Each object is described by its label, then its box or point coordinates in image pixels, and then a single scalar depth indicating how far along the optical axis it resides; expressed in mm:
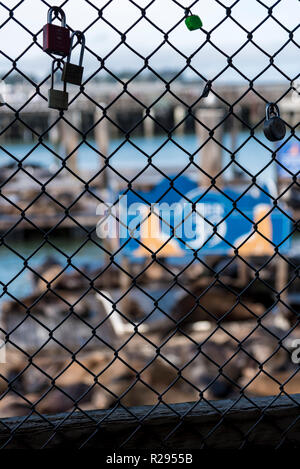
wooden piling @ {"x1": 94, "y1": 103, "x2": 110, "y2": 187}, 12789
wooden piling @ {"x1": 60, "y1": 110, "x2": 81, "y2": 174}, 17453
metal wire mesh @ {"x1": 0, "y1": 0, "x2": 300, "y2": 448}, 1892
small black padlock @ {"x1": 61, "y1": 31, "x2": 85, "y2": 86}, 1684
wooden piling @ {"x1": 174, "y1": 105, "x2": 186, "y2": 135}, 37297
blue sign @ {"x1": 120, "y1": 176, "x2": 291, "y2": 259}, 5703
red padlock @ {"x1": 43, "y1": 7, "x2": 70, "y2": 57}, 1662
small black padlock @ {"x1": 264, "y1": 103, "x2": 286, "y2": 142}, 1896
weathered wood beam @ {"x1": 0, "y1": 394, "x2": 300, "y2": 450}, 1964
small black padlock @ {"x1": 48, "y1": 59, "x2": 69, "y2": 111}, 1668
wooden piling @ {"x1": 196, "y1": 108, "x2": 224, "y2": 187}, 8844
